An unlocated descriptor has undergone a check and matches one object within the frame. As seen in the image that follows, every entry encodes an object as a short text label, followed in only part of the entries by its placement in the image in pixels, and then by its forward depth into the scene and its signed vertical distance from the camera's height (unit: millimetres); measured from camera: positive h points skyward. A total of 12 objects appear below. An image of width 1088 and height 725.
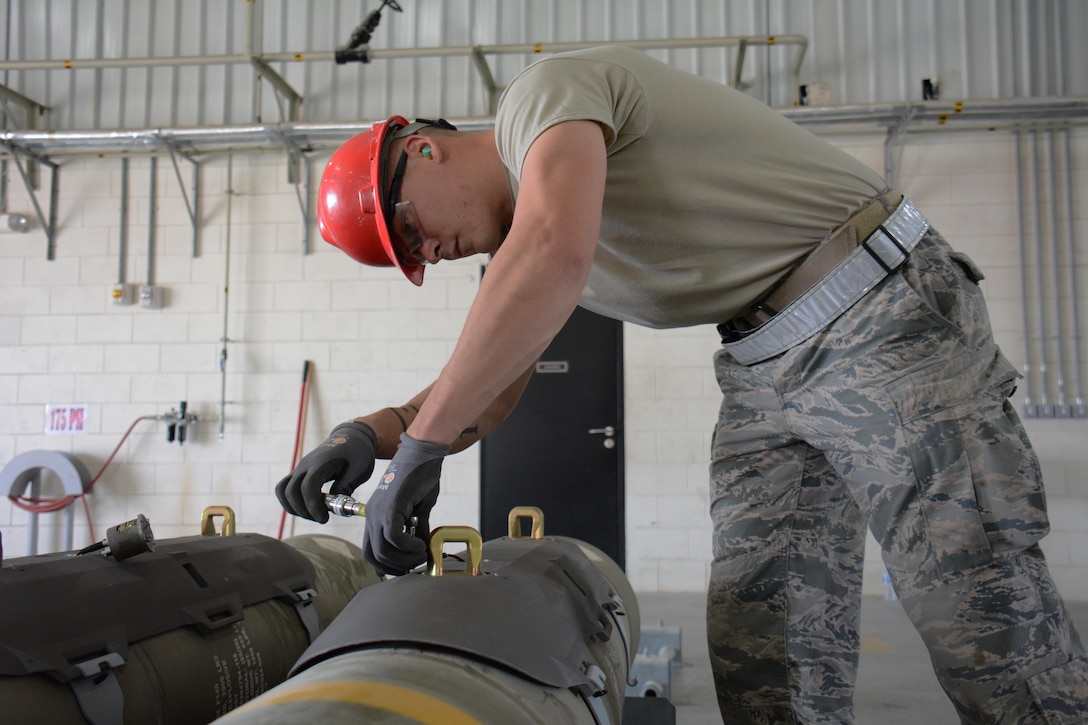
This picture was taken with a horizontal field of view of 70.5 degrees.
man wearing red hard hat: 989 +65
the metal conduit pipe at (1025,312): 4277 +468
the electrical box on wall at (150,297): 4727 +623
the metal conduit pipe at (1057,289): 4250 +600
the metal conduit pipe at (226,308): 4703 +555
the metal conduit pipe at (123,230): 4852 +1064
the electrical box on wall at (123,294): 4723 +640
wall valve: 4566 -138
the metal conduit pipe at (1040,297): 4296 +557
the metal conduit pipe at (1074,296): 4246 +559
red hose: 4457 -618
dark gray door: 4555 -311
